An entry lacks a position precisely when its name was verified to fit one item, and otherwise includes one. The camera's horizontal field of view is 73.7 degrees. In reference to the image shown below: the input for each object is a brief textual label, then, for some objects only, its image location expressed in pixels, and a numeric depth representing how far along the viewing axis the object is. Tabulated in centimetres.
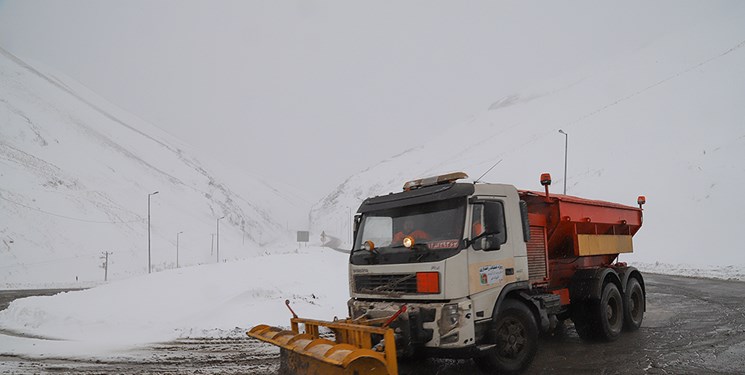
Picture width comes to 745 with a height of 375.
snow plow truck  636
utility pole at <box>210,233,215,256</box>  7747
